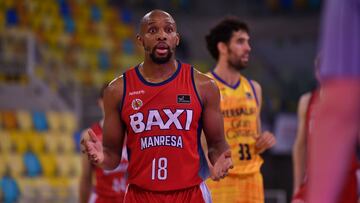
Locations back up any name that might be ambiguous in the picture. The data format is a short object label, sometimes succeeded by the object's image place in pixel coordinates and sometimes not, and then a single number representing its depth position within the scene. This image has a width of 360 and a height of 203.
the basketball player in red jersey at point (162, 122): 10.09
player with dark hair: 13.18
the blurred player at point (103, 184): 15.30
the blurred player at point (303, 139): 13.79
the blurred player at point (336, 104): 4.16
